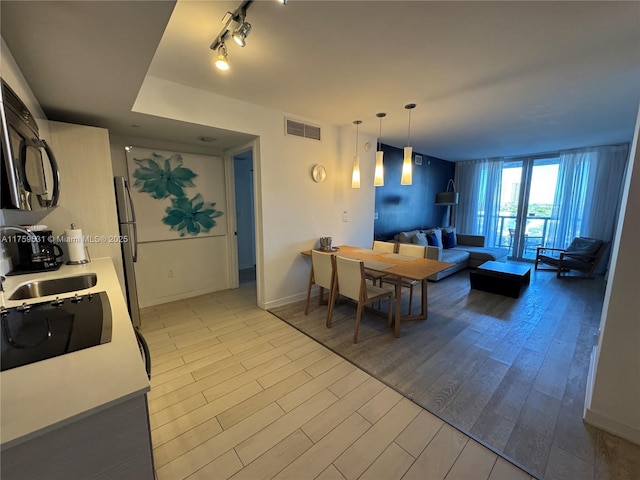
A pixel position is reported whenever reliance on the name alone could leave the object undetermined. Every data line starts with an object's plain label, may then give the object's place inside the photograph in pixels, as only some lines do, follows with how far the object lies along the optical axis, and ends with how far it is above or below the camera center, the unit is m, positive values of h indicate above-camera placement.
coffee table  3.78 -1.10
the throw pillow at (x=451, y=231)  5.93 -0.59
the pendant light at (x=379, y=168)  3.23 +0.46
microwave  0.98 +0.19
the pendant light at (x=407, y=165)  2.97 +0.46
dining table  2.57 -0.65
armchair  4.61 -0.92
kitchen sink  1.52 -0.53
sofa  4.86 -0.90
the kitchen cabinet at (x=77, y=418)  0.60 -0.52
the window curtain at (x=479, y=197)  6.35 +0.22
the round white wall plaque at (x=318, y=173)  3.61 +0.45
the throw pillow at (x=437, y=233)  5.46 -0.59
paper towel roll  2.08 -0.34
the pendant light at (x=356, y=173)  3.68 +0.45
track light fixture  1.54 +1.12
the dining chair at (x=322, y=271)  2.96 -0.79
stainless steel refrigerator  2.63 -0.37
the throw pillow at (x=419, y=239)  4.94 -0.65
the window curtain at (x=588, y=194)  4.88 +0.24
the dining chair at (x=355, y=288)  2.58 -0.87
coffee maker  1.87 -0.39
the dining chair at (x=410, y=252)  3.33 -0.63
